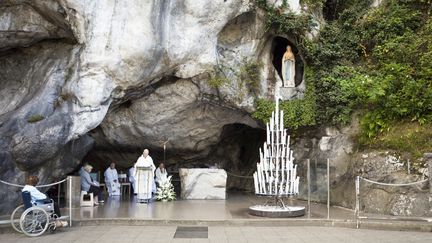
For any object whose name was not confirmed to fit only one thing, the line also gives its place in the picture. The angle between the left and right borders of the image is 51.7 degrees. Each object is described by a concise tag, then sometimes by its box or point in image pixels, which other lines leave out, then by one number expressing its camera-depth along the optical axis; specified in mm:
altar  16016
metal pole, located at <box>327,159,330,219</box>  11820
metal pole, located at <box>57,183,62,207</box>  15093
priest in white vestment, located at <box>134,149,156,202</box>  14711
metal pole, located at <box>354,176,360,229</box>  10383
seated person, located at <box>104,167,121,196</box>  16641
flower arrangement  15474
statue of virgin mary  16188
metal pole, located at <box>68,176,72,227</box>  10625
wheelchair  9195
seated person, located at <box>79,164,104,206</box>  14391
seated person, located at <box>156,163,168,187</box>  16172
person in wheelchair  9594
